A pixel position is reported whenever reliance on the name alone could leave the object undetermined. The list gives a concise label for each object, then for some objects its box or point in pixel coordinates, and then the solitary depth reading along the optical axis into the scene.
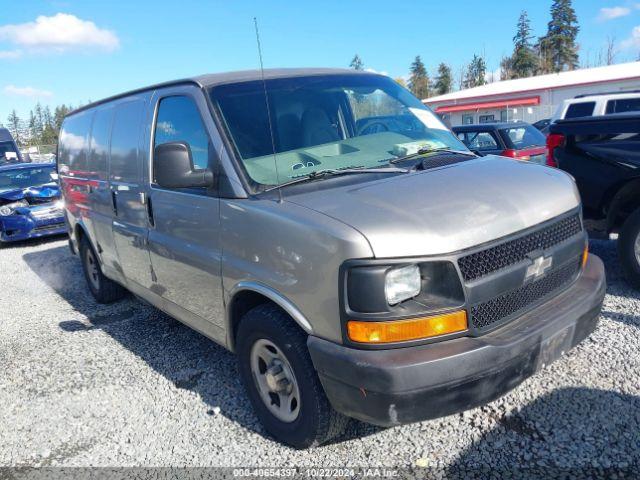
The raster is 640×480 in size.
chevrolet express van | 2.30
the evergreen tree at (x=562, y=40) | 70.88
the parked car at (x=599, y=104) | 10.75
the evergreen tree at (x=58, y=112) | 104.22
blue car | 9.96
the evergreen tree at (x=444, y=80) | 73.99
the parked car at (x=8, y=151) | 16.70
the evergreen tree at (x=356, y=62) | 83.85
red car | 9.81
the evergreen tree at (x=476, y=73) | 73.44
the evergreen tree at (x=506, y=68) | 73.10
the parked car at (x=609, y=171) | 4.62
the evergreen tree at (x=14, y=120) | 120.41
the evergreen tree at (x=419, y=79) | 76.94
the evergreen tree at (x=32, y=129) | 89.31
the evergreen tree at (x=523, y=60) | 71.19
